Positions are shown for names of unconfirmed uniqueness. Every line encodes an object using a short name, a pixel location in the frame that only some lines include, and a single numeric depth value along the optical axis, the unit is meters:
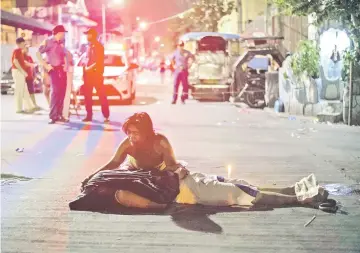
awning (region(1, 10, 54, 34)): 33.34
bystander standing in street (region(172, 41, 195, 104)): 20.25
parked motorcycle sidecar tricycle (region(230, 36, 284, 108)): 19.33
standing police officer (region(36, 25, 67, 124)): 13.80
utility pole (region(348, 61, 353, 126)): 13.48
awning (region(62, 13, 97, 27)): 51.40
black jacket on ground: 5.91
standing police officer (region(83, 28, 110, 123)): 14.31
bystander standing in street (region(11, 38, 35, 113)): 17.09
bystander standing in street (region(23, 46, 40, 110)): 17.47
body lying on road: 5.93
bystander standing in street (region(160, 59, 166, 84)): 38.55
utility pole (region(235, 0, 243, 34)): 30.81
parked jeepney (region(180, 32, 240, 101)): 22.50
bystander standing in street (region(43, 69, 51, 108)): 15.77
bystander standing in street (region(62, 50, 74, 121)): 14.31
